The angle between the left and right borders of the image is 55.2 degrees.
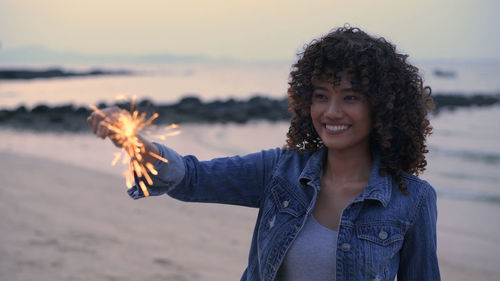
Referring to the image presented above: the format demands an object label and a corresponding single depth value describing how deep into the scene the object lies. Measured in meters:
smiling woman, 2.04
